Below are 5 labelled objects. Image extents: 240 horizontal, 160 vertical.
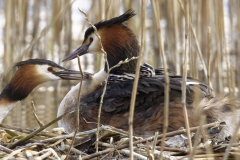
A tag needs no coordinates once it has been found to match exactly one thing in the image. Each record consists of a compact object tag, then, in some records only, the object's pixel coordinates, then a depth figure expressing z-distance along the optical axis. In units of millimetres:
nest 7719
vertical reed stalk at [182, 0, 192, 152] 6832
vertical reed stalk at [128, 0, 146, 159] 6836
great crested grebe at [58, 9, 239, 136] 9375
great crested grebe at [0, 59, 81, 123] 10172
